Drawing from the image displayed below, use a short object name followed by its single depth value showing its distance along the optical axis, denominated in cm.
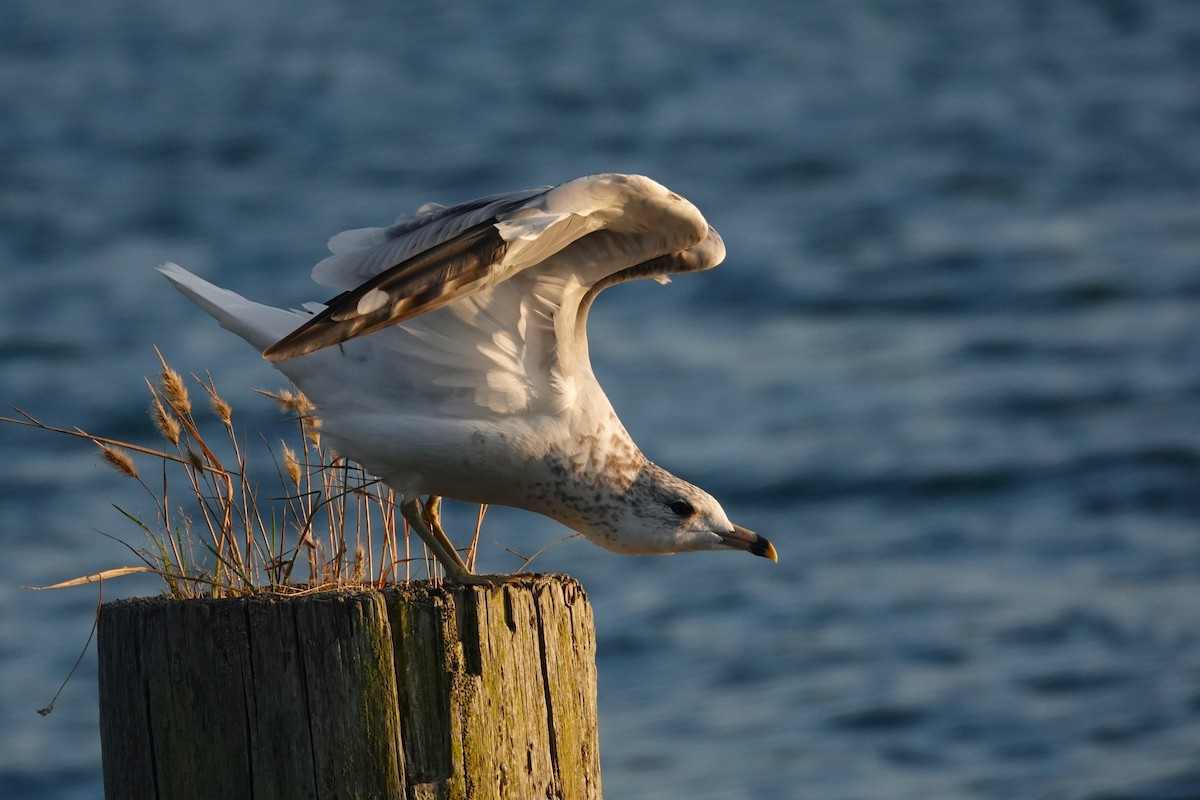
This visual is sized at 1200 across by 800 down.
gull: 820
